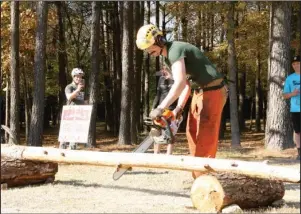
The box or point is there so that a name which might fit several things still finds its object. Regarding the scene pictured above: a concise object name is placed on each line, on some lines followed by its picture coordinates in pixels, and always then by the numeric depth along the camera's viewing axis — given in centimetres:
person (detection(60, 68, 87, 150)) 904
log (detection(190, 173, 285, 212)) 522
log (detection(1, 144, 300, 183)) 475
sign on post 820
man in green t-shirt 521
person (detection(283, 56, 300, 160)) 767
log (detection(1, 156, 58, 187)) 709
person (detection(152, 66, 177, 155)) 917
